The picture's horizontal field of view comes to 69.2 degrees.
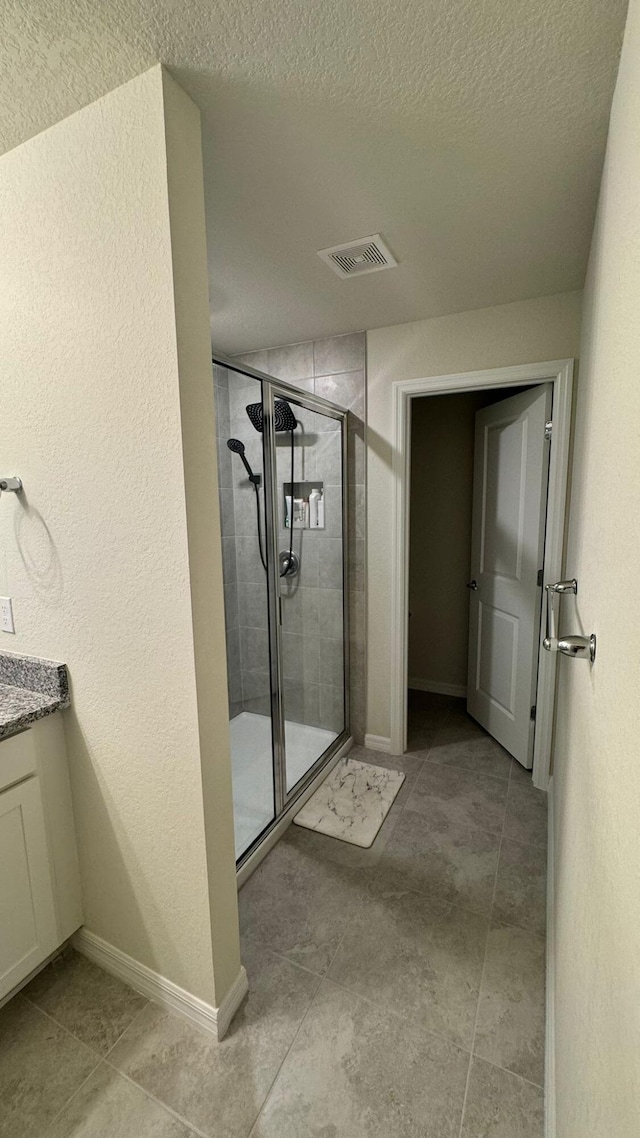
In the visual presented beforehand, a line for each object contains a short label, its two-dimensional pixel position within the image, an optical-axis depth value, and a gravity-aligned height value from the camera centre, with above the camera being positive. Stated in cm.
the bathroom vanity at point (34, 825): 126 -89
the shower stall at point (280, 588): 204 -39
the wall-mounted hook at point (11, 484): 130 +9
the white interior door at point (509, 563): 234 -30
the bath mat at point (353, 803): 207 -141
